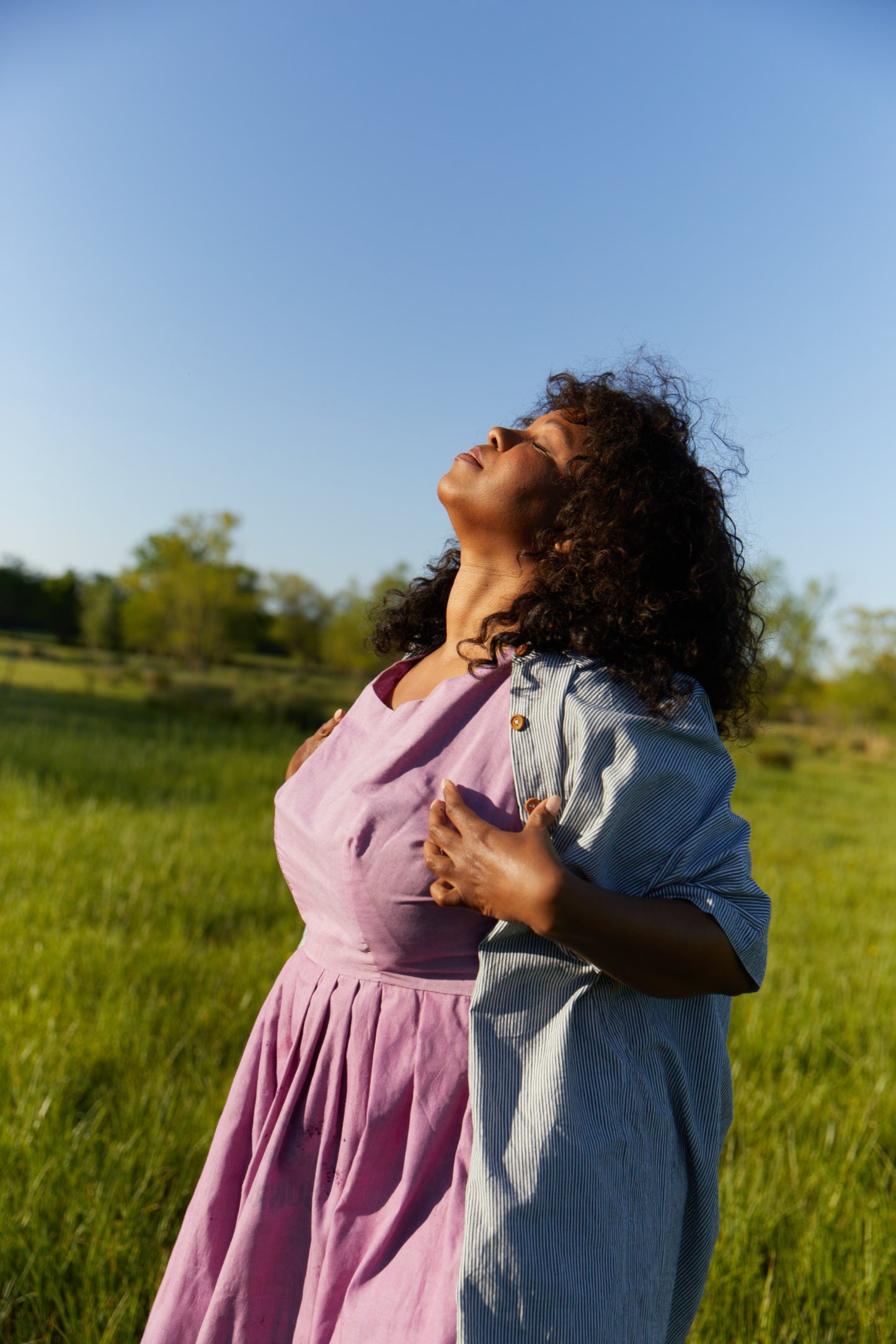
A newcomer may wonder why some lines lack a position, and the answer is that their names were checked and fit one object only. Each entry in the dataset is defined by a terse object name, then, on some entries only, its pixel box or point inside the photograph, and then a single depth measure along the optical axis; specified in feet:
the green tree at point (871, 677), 149.69
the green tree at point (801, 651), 139.03
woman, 3.79
